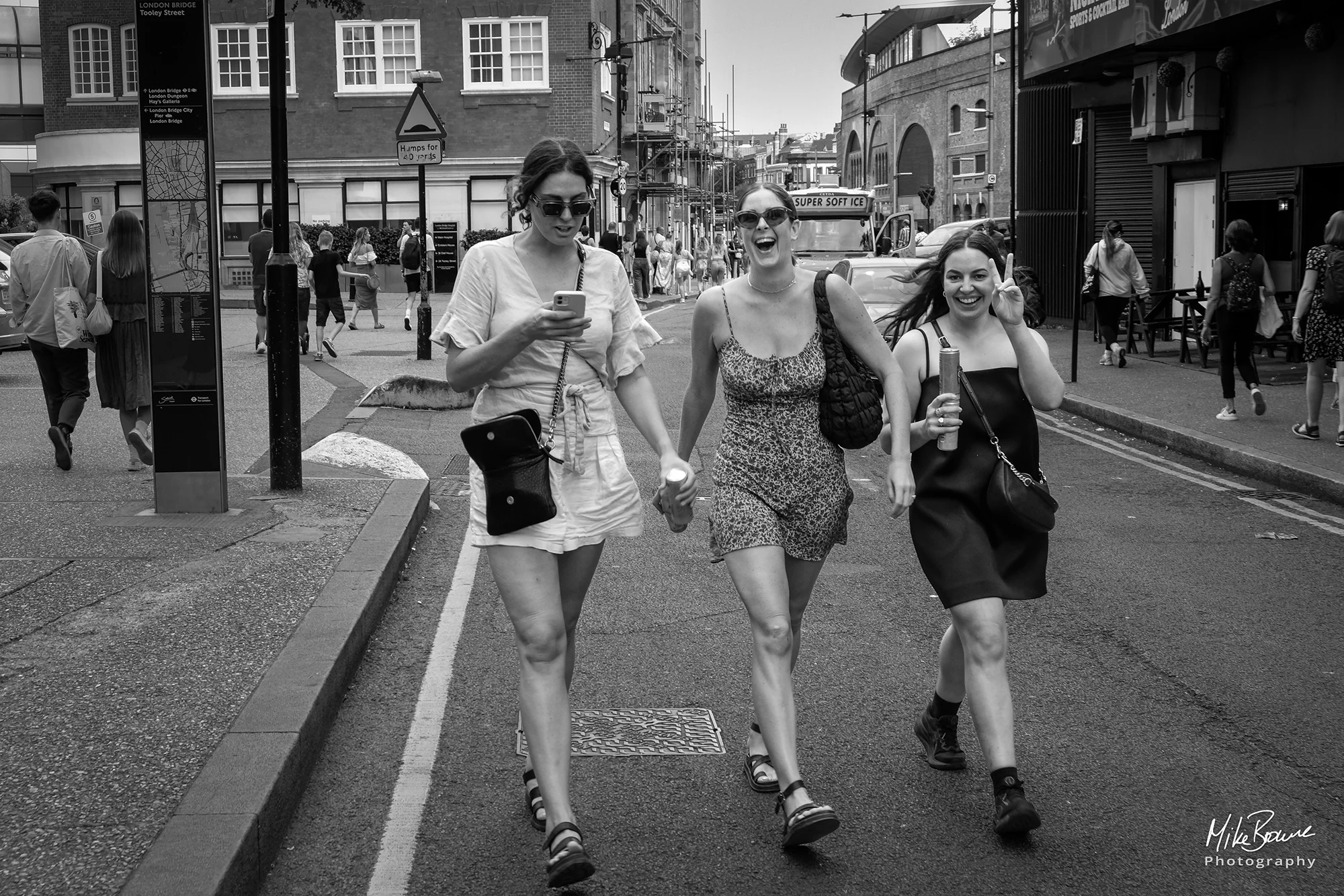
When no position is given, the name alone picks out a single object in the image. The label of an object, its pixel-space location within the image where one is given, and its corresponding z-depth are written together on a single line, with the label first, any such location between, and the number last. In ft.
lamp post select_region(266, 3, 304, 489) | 30.94
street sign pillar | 28.89
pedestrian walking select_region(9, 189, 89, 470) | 35.65
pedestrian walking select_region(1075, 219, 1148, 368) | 64.75
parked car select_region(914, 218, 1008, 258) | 117.39
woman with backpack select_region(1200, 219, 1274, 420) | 44.01
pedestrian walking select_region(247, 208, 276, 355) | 62.28
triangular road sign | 64.18
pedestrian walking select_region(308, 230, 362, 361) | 69.00
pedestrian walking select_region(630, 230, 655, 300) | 134.72
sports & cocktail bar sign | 61.11
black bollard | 66.44
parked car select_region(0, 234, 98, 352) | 62.95
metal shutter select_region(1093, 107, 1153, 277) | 81.66
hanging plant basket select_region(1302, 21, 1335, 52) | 57.16
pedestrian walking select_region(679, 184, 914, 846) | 14.76
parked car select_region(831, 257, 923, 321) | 59.21
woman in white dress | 13.56
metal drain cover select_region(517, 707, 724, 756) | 16.98
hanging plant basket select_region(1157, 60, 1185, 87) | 69.62
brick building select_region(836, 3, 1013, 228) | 244.83
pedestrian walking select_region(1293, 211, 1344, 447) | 38.14
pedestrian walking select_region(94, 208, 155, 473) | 34.63
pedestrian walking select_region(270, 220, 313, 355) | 66.90
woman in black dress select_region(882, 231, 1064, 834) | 14.71
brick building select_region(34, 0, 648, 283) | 143.02
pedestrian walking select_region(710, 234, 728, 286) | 79.13
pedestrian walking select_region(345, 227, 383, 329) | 87.61
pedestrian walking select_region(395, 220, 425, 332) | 79.36
